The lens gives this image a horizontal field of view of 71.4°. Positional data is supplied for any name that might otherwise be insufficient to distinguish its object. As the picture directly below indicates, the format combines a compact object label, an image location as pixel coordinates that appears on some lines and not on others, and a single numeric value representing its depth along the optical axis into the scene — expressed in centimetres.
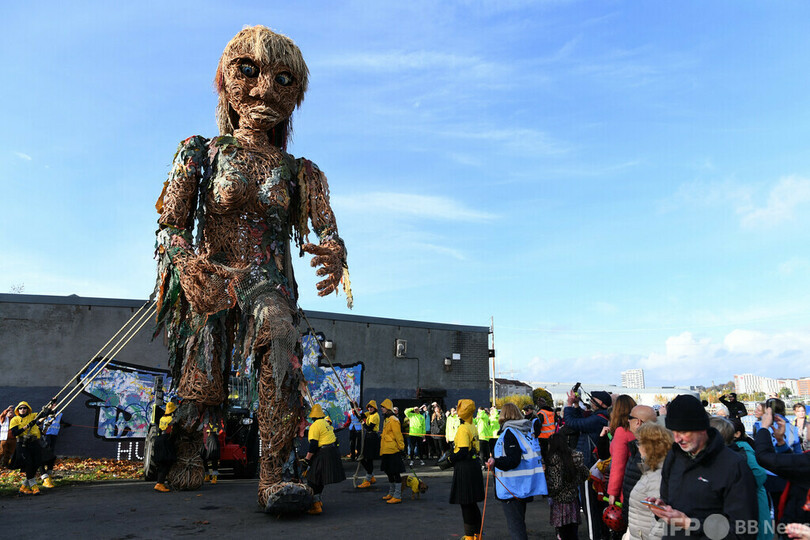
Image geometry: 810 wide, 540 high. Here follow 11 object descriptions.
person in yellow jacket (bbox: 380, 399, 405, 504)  832
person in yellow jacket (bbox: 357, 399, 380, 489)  1005
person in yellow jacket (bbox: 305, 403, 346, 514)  725
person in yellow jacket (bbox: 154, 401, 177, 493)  769
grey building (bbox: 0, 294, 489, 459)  1290
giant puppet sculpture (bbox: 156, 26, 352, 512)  605
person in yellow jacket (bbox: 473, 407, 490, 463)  1251
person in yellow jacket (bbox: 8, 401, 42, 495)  800
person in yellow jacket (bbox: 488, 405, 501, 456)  1424
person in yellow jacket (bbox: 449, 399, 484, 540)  554
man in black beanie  263
